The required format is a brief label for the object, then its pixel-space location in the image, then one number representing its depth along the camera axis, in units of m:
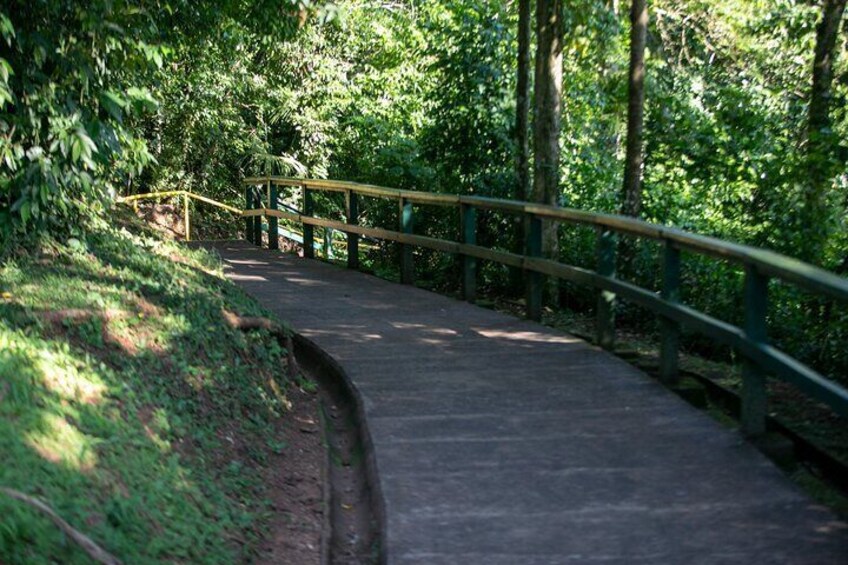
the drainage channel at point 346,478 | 5.81
